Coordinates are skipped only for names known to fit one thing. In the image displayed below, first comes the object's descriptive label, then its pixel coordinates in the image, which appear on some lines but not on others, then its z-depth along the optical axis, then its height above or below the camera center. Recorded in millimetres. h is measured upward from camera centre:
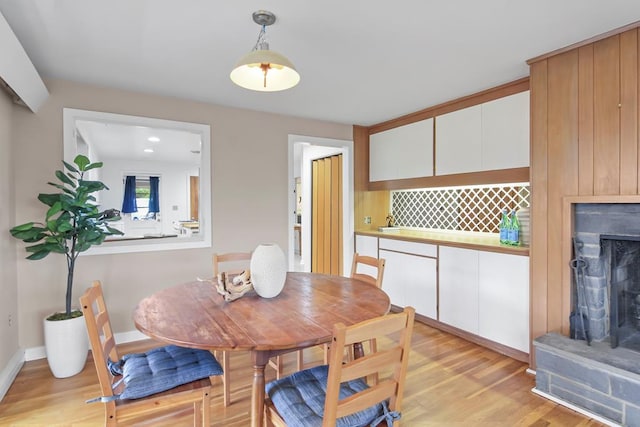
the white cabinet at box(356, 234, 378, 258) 4023 -399
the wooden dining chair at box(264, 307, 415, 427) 1064 -661
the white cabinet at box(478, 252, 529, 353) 2611 -702
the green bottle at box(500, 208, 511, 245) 2902 -143
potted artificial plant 2420 -184
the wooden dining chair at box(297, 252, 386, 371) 2250 -461
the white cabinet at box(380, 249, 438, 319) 3373 -725
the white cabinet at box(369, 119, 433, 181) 3633 +702
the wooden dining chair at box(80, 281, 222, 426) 1340 -728
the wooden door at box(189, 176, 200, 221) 4089 +193
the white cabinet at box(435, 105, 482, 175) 3109 +689
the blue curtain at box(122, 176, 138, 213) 5715 +303
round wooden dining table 1281 -467
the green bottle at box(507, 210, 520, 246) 2848 -167
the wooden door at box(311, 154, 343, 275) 4664 -41
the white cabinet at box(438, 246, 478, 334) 2980 -688
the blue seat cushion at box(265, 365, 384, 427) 1230 -733
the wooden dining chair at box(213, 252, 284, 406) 2096 -979
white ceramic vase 1782 -301
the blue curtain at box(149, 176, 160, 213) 5867 +327
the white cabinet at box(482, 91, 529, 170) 2723 +675
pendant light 1510 +688
